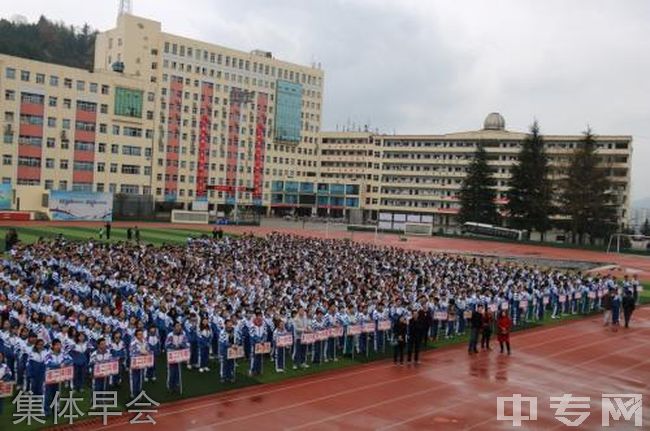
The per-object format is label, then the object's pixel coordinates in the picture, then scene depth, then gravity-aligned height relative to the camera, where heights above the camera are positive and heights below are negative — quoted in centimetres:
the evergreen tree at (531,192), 6831 +249
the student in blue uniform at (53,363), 1140 -303
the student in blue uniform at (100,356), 1191 -301
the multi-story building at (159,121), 6869 +914
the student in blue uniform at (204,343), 1439 -321
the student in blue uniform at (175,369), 1318 -348
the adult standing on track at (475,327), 1822 -317
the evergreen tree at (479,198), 7306 +161
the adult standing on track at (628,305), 2461 -311
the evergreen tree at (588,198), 6462 +209
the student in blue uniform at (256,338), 1468 -309
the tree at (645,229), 8040 -85
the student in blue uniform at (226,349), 1413 -324
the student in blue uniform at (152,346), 1323 -310
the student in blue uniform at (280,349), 1485 -341
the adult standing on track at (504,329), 1838 -320
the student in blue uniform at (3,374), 1052 -327
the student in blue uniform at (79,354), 1229 -307
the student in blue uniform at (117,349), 1254 -302
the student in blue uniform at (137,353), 1252 -303
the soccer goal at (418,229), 6828 -204
